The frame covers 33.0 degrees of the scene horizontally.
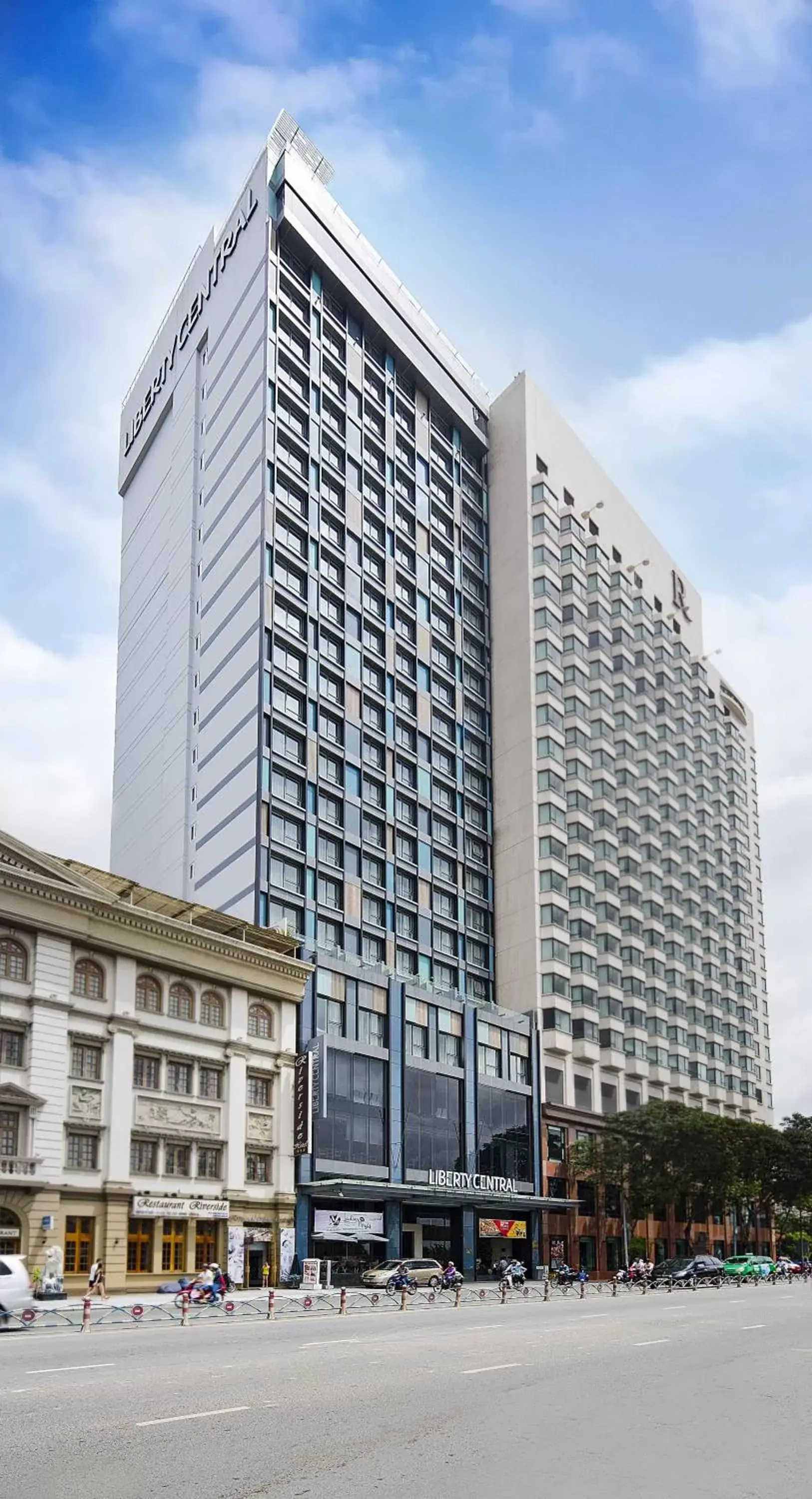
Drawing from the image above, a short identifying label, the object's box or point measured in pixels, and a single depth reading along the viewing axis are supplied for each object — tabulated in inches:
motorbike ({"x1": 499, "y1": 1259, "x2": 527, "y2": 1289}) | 2731.3
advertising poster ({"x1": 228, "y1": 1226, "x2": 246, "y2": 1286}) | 2278.5
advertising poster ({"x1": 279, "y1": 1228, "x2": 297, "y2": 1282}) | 2399.1
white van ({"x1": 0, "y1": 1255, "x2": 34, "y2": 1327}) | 1358.3
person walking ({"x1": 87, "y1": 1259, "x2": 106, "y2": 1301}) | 1911.9
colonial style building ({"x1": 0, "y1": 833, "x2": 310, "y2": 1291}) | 2010.3
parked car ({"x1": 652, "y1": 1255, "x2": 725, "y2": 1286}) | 2797.7
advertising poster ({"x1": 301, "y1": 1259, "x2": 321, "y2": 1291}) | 2327.8
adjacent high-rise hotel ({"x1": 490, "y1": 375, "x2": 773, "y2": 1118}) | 3823.8
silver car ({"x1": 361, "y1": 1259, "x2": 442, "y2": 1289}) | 2442.2
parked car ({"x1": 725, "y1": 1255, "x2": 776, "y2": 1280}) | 3102.9
